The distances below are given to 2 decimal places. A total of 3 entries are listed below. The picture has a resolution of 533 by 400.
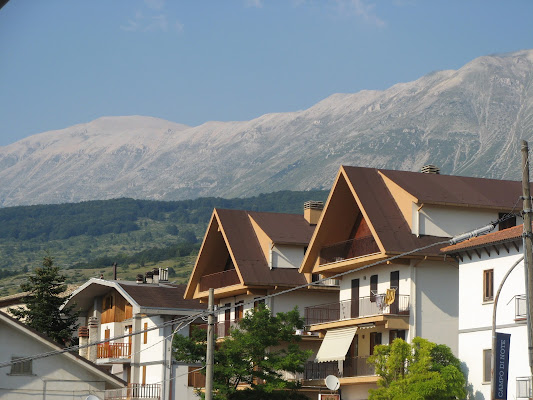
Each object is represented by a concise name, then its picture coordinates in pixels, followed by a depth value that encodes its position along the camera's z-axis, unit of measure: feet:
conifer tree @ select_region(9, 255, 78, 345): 266.36
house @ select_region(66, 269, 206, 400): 229.25
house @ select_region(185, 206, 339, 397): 208.95
